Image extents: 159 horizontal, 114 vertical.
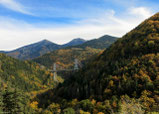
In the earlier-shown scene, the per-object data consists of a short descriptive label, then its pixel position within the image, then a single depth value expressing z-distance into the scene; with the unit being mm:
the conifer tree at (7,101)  52666
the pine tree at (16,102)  52978
